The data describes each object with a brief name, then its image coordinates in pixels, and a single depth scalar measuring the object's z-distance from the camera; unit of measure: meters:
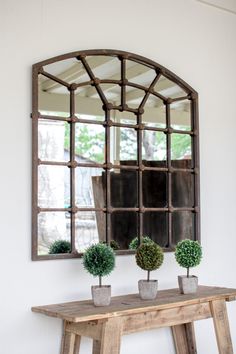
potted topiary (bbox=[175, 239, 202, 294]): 2.68
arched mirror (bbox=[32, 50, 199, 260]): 2.54
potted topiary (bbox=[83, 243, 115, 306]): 2.37
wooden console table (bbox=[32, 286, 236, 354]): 2.22
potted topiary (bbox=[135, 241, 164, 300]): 2.54
